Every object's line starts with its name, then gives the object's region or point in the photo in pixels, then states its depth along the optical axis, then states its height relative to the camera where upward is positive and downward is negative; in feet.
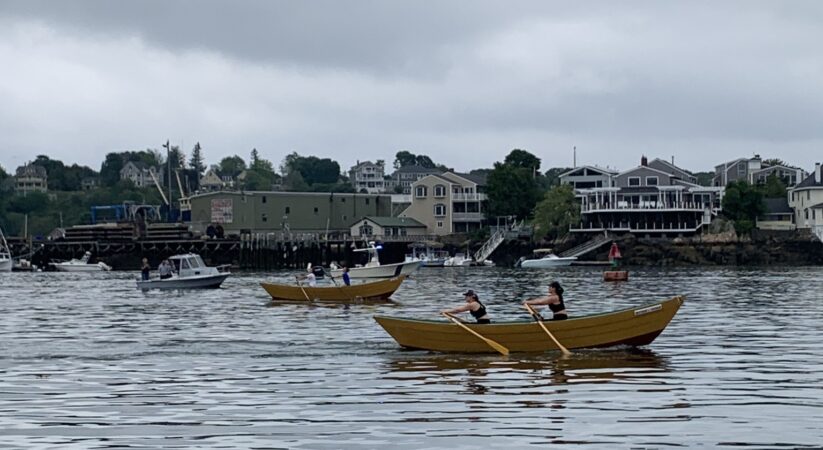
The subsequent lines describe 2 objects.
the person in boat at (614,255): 445.78 -1.94
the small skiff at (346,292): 212.02 -5.71
